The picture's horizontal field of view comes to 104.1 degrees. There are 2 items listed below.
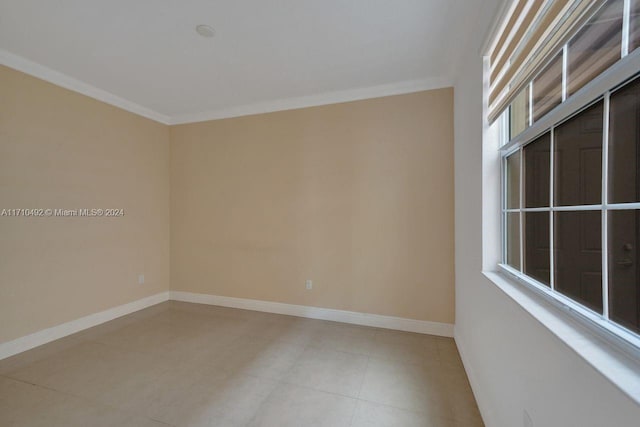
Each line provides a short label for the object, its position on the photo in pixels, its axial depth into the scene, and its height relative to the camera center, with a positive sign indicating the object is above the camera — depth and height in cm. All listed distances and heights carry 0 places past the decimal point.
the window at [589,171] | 71 +16
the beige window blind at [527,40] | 88 +74
